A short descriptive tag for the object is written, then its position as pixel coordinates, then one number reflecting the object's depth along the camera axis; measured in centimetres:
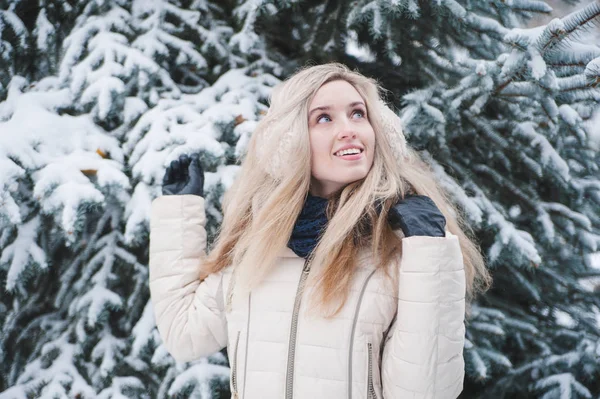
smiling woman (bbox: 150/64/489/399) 137
